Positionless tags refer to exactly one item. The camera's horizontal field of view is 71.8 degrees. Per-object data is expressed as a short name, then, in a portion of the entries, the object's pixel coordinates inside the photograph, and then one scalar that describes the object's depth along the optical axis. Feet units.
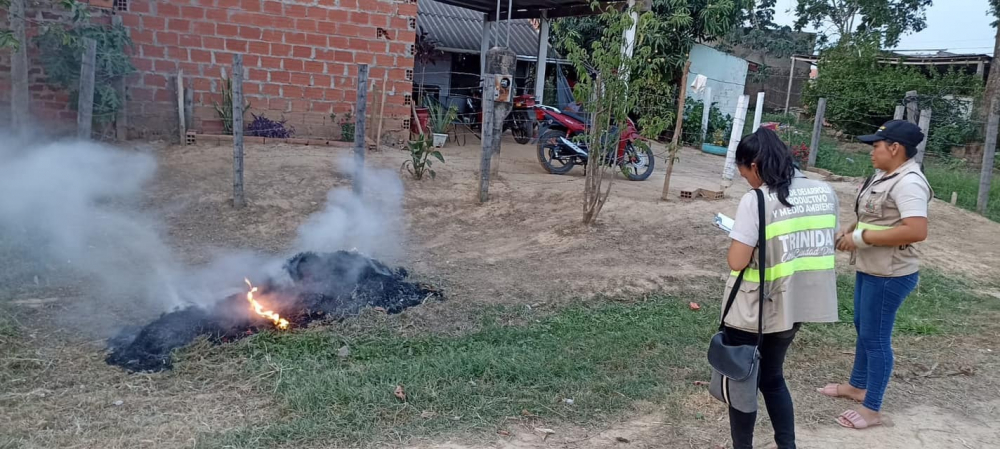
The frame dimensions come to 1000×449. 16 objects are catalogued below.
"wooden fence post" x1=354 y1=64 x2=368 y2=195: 24.03
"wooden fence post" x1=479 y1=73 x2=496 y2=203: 28.14
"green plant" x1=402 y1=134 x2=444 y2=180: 30.32
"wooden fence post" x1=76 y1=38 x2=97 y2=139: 26.08
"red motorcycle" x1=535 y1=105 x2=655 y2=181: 35.19
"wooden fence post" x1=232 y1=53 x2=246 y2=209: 23.56
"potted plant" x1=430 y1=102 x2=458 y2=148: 40.05
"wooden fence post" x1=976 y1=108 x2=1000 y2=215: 30.92
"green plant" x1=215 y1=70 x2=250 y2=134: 34.27
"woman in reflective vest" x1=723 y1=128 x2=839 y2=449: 9.16
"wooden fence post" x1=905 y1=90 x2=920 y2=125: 34.83
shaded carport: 46.14
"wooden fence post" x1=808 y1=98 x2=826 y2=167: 42.16
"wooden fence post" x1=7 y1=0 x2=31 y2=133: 26.37
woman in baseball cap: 11.05
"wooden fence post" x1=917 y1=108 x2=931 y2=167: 33.83
